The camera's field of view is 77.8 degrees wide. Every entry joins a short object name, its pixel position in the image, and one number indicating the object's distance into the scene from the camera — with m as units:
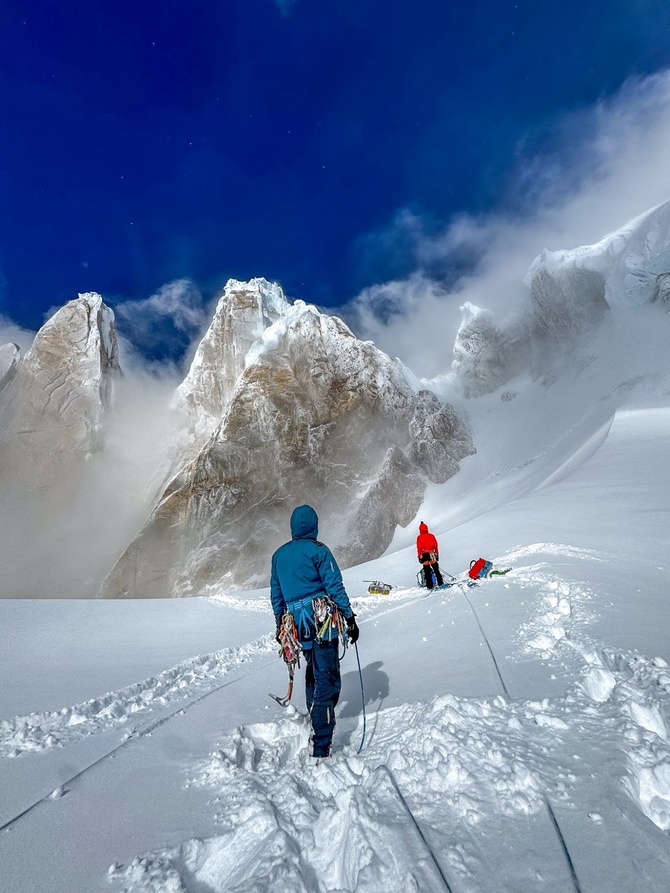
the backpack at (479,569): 10.88
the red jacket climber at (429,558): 12.33
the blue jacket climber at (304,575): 4.11
